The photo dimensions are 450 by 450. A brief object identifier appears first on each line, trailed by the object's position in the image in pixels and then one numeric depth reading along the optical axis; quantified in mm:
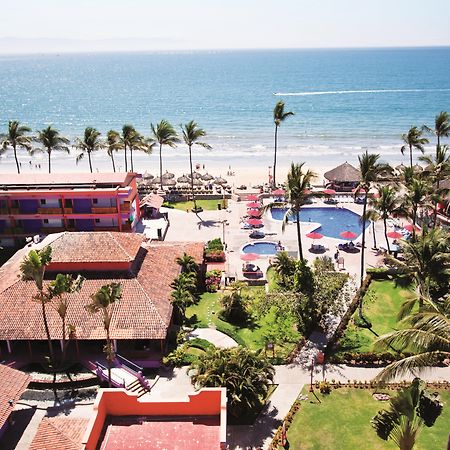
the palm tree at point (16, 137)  66688
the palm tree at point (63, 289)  30250
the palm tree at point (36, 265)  29375
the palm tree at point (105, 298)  27688
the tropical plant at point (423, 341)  19188
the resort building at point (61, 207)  50094
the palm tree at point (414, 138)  64250
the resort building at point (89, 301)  33812
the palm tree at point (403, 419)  18172
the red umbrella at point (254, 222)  56781
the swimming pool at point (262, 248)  52375
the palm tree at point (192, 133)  66762
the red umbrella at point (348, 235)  51000
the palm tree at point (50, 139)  67562
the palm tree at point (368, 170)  39319
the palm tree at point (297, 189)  40406
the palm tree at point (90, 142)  68500
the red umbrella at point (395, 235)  50919
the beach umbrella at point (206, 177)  77750
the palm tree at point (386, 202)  47156
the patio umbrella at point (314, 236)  50997
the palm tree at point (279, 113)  69688
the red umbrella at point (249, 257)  47456
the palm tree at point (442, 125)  62956
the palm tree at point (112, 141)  67438
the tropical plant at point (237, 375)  28328
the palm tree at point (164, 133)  68788
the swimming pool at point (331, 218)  58103
